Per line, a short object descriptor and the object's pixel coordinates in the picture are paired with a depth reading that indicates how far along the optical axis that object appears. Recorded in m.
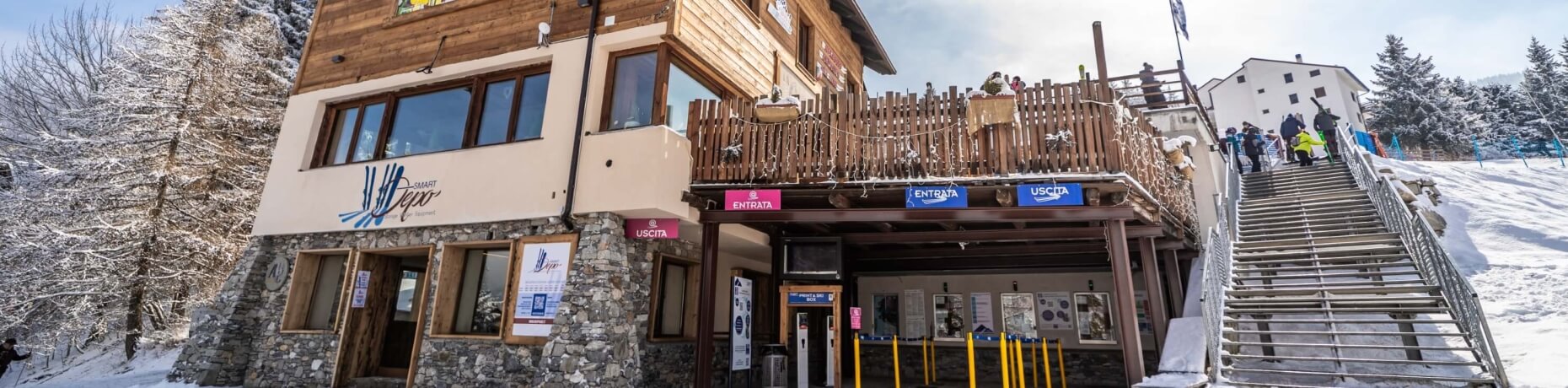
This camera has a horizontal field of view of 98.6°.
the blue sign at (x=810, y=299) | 9.69
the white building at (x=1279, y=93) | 37.03
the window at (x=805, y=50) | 15.10
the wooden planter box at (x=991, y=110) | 8.03
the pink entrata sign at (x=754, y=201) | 8.64
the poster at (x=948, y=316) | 14.21
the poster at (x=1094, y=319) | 13.18
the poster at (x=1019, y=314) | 13.79
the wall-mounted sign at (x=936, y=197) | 8.20
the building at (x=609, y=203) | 8.38
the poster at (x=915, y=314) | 14.46
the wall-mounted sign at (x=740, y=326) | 10.02
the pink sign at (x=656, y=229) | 9.07
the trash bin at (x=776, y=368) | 9.63
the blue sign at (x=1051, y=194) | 7.99
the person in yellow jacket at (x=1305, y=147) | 16.81
